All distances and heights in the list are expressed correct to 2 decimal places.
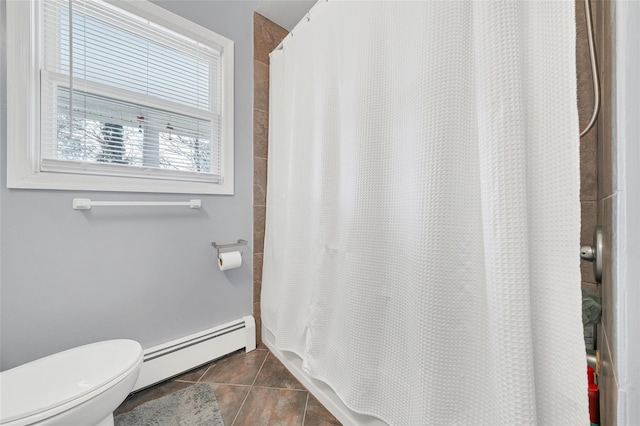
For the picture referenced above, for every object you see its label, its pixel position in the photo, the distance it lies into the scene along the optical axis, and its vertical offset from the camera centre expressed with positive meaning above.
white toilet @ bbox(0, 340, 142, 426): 0.71 -0.58
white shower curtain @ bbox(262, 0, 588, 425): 0.53 +0.00
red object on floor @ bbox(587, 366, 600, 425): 0.72 -0.58
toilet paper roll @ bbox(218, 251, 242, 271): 1.41 -0.28
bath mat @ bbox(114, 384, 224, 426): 1.05 -0.92
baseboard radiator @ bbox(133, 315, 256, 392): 1.23 -0.79
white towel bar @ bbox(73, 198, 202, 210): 1.06 +0.05
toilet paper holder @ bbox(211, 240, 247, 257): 1.44 -0.19
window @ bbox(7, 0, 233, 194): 0.98 +0.57
